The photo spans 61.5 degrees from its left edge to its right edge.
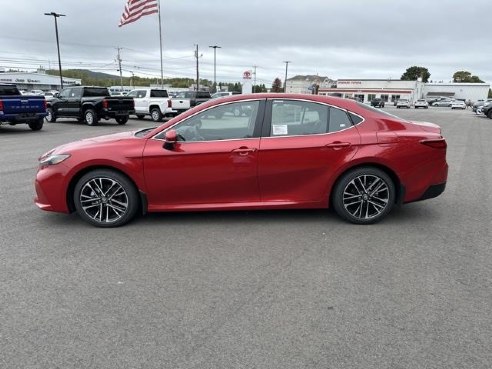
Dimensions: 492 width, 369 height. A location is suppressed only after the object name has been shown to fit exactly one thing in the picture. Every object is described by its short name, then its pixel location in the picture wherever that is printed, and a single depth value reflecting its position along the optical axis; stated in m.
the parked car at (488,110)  34.21
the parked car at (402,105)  64.79
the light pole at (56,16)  43.16
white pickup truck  23.11
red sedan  4.91
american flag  27.72
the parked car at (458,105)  65.91
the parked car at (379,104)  59.27
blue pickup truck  15.20
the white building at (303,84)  102.22
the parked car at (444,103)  80.41
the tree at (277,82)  120.18
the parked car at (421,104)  63.81
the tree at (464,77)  148.38
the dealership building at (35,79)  97.32
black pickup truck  20.00
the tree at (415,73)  137.75
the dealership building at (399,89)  97.69
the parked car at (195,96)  24.58
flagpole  38.50
